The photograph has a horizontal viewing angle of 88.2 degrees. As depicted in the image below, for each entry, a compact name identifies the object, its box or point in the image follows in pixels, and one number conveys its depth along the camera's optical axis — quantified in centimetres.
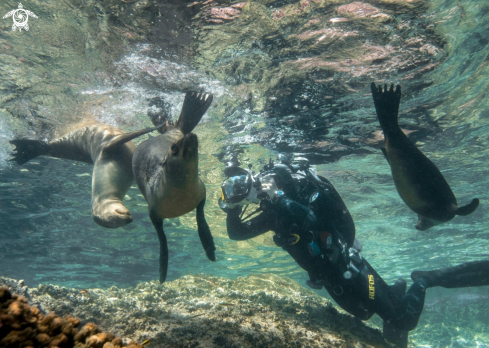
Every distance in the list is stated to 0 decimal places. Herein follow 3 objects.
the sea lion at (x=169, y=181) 216
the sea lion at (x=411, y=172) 422
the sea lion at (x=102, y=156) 322
